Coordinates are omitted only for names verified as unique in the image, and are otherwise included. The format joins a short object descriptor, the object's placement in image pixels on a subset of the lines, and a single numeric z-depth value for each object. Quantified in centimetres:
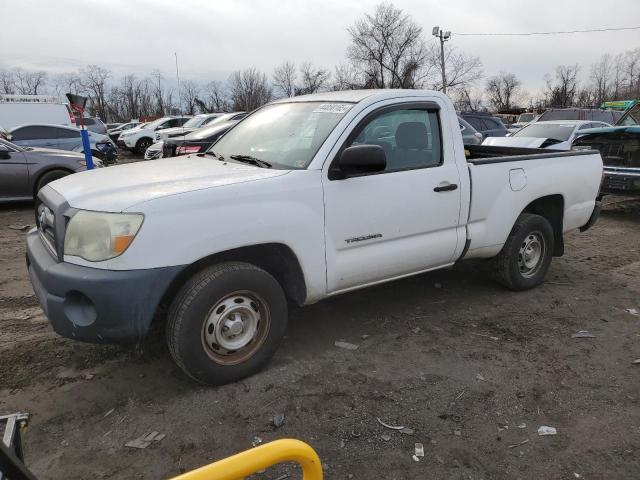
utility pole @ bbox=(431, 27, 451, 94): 4006
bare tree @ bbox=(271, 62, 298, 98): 6150
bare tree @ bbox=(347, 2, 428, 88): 5209
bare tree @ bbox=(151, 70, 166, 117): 7881
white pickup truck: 284
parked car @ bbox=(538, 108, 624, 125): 1534
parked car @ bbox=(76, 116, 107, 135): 1896
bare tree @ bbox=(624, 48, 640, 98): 6166
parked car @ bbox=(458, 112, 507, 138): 1570
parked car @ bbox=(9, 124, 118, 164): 1419
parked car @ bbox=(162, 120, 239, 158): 946
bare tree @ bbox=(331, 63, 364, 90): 5068
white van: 1762
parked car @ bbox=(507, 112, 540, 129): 3067
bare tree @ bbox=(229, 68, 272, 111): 6147
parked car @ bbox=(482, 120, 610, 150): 1091
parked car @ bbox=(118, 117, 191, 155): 2178
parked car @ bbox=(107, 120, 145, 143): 2736
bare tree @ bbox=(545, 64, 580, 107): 7226
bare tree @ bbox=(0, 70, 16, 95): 7901
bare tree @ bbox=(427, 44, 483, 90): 5350
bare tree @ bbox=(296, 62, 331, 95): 5802
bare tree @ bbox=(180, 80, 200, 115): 6245
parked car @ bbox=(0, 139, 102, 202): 896
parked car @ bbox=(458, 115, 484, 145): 1125
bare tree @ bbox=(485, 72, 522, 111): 8411
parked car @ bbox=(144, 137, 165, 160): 1324
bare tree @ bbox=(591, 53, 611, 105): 7494
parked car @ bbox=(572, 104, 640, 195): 811
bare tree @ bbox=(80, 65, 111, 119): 7757
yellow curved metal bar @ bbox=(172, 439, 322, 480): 142
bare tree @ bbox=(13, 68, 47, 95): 8208
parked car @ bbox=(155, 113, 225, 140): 1802
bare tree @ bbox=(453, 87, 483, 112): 5694
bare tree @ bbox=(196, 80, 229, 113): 6469
